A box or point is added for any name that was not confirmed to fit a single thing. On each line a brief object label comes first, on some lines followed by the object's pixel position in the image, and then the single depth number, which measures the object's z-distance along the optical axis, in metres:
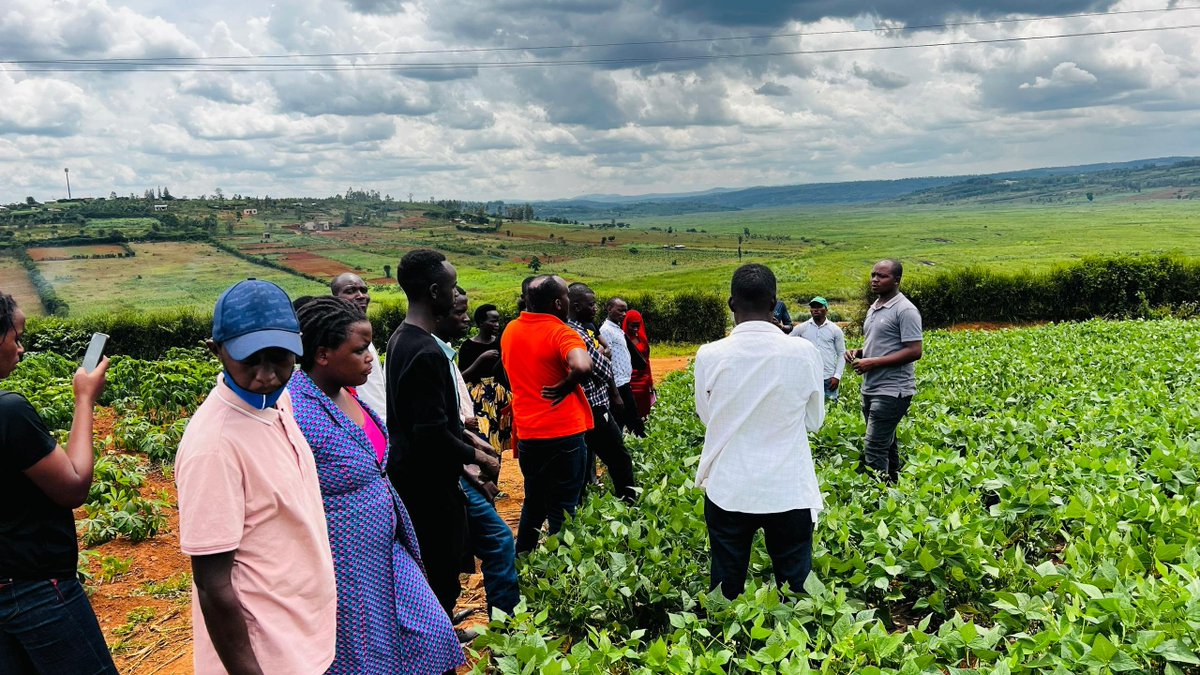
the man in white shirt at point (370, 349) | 4.06
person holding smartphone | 2.47
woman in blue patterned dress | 2.38
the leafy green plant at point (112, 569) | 5.60
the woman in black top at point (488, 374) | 6.67
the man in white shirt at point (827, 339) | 8.70
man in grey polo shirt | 5.40
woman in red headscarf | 7.95
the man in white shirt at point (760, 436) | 3.08
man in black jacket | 3.42
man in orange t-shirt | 4.50
